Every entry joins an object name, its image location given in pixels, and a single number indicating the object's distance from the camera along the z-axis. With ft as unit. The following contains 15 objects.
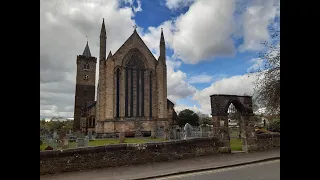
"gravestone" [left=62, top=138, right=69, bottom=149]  54.95
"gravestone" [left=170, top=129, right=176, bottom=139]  79.82
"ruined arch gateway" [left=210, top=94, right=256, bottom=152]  48.82
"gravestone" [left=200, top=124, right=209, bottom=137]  69.56
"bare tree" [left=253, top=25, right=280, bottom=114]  37.63
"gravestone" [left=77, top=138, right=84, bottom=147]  50.31
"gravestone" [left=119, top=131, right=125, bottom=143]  70.86
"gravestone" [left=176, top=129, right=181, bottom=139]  77.33
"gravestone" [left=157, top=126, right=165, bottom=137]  97.49
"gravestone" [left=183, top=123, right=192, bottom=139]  71.68
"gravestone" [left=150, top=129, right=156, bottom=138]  96.86
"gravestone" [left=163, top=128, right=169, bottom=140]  78.64
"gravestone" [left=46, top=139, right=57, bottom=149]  62.64
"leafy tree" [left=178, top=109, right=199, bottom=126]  124.98
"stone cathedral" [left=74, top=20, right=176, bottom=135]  105.19
